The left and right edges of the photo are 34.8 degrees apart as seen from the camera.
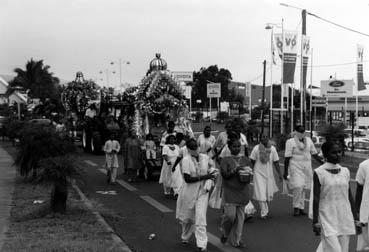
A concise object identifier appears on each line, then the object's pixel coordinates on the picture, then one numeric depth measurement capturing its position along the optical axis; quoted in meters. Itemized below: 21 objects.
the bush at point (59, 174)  10.04
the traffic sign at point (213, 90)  57.09
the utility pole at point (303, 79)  27.98
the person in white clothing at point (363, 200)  6.42
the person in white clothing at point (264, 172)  10.62
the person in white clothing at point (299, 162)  10.94
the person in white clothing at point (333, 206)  6.14
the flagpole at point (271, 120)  35.77
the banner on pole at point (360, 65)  39.56
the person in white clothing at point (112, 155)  15.82
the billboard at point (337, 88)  43.44
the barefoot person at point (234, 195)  8.11
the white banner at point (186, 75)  61.15
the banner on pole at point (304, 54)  30.22
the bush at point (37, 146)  13.60
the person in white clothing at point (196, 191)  7.95
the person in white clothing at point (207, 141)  12.87
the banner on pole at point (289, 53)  30.03
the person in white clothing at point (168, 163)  13.04
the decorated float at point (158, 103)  18.42
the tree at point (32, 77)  69.95
